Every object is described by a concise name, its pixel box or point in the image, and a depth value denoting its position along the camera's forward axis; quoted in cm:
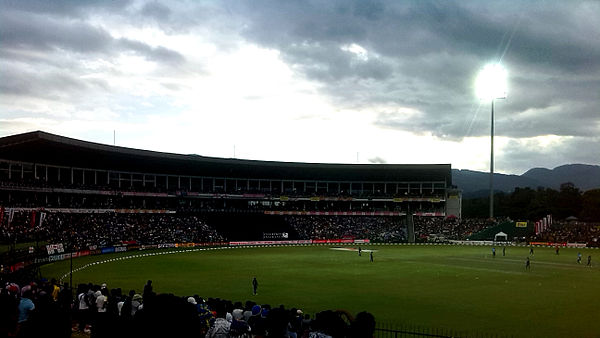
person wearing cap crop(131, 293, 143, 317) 1517
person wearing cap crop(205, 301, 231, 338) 1125
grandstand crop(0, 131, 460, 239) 6956
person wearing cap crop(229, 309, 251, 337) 1183
